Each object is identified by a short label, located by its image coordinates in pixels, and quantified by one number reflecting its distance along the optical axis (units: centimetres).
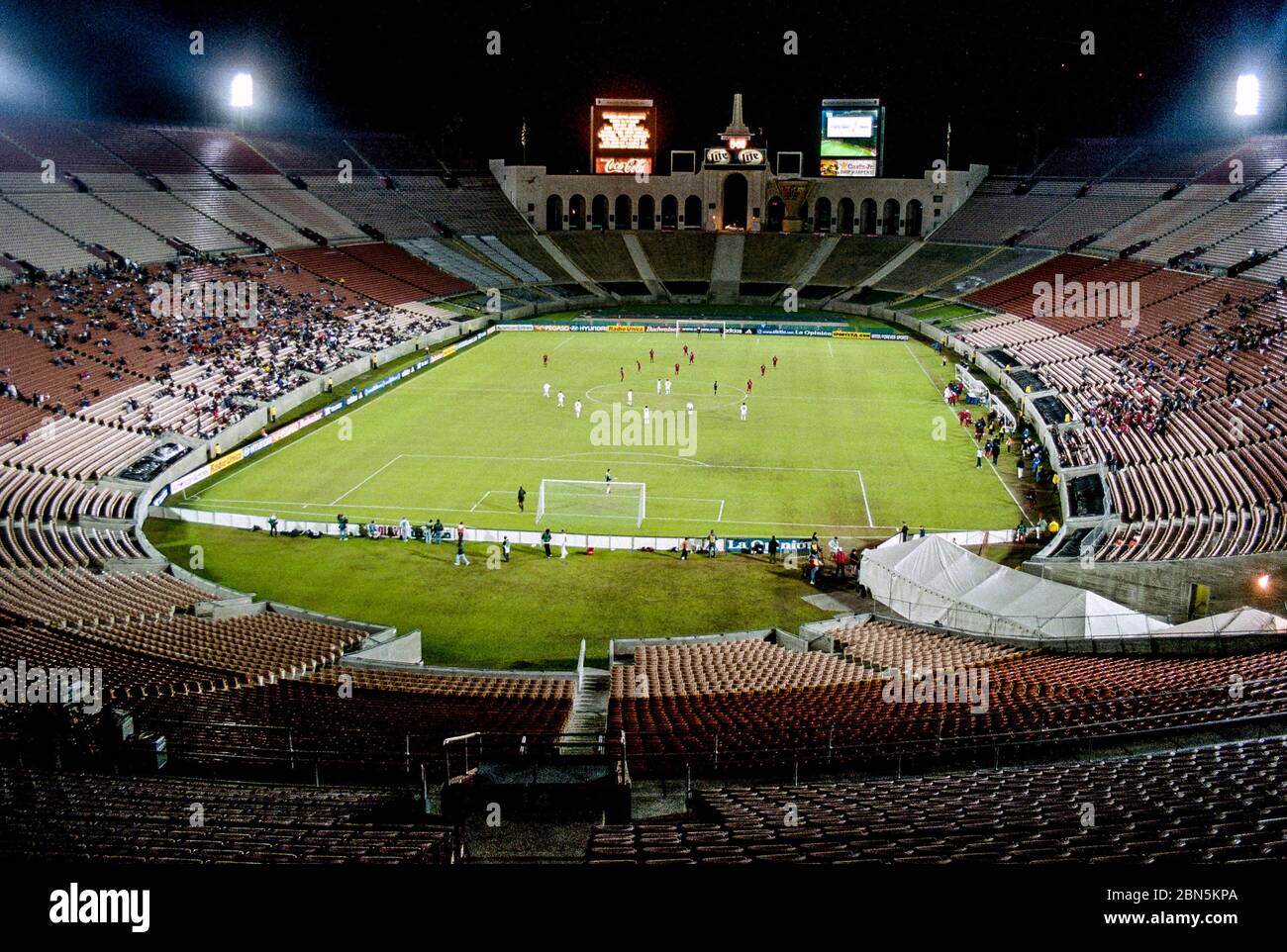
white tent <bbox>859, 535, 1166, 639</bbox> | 2455
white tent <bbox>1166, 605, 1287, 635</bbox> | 2156
